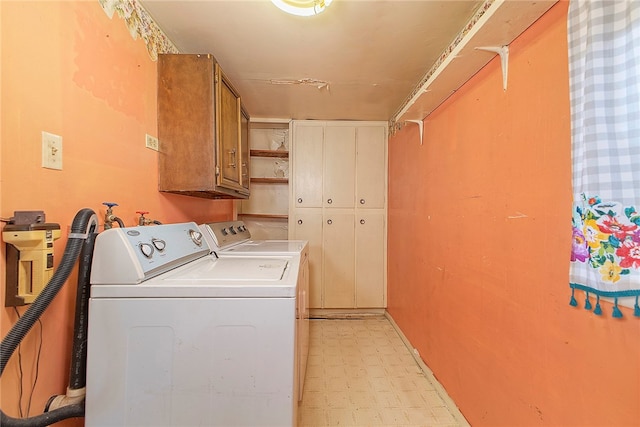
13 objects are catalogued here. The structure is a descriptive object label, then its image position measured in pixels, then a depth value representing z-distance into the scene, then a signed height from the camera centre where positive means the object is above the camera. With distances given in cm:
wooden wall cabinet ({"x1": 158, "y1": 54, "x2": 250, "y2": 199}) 156 +52
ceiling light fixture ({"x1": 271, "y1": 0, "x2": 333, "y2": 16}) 123 +94
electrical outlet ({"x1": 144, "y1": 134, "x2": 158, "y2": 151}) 145 +39
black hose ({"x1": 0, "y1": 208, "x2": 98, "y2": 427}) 73 -27
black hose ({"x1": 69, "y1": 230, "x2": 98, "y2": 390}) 93 -38
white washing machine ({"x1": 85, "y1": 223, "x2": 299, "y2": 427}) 92 -46
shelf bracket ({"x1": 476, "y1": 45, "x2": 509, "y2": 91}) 120 +69
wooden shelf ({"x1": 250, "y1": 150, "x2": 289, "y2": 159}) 317 +72
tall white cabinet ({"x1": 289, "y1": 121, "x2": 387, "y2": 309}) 313 +8
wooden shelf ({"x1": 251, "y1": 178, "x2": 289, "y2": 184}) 322 +41
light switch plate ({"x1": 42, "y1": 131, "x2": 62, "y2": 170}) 88 +21
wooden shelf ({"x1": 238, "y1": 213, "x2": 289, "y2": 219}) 326 -1
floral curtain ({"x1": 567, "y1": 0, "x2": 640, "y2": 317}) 68 +17
